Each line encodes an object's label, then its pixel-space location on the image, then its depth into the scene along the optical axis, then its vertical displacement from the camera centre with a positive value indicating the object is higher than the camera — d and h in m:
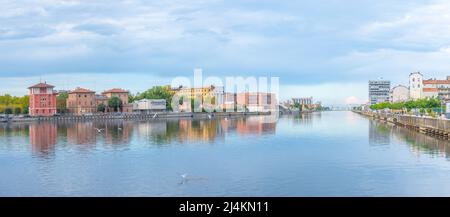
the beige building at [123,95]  140.62 +1.81
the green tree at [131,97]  154.23 +1.42
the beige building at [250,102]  191.19 -0.28
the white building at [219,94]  177.75 +2.43
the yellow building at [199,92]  193.25 +3.43
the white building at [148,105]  144.75 -0.84
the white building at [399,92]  178.50 +2.58
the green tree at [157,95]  152.06 +1.98
